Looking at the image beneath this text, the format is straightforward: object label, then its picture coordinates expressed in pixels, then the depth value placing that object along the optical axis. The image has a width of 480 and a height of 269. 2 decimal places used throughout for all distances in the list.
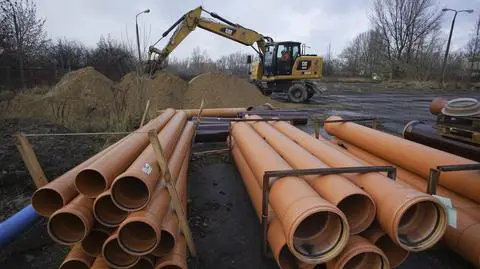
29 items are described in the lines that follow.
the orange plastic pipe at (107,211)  2.21
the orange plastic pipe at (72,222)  2.13
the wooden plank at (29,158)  2.46
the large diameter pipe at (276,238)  2.27
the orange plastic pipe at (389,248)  2.26
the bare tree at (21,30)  15.24
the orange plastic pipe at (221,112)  8.53
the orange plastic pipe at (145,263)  2.31
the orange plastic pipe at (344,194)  2.13
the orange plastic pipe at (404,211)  1.95
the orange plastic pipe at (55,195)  2.21
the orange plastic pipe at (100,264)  2.23
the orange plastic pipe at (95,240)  2.34
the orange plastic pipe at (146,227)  2.11
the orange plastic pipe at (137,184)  2.20
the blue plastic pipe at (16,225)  2.63
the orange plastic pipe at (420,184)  2.91
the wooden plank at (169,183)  2.35
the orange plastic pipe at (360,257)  2.03
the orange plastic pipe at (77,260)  2.28
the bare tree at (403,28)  40.28
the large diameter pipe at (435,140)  3.46
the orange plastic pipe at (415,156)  2.96
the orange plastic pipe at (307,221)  1.91
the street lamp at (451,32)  28.82
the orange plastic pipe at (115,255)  2.20
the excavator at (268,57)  13.66
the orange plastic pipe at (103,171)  2.25
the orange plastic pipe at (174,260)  2.25
